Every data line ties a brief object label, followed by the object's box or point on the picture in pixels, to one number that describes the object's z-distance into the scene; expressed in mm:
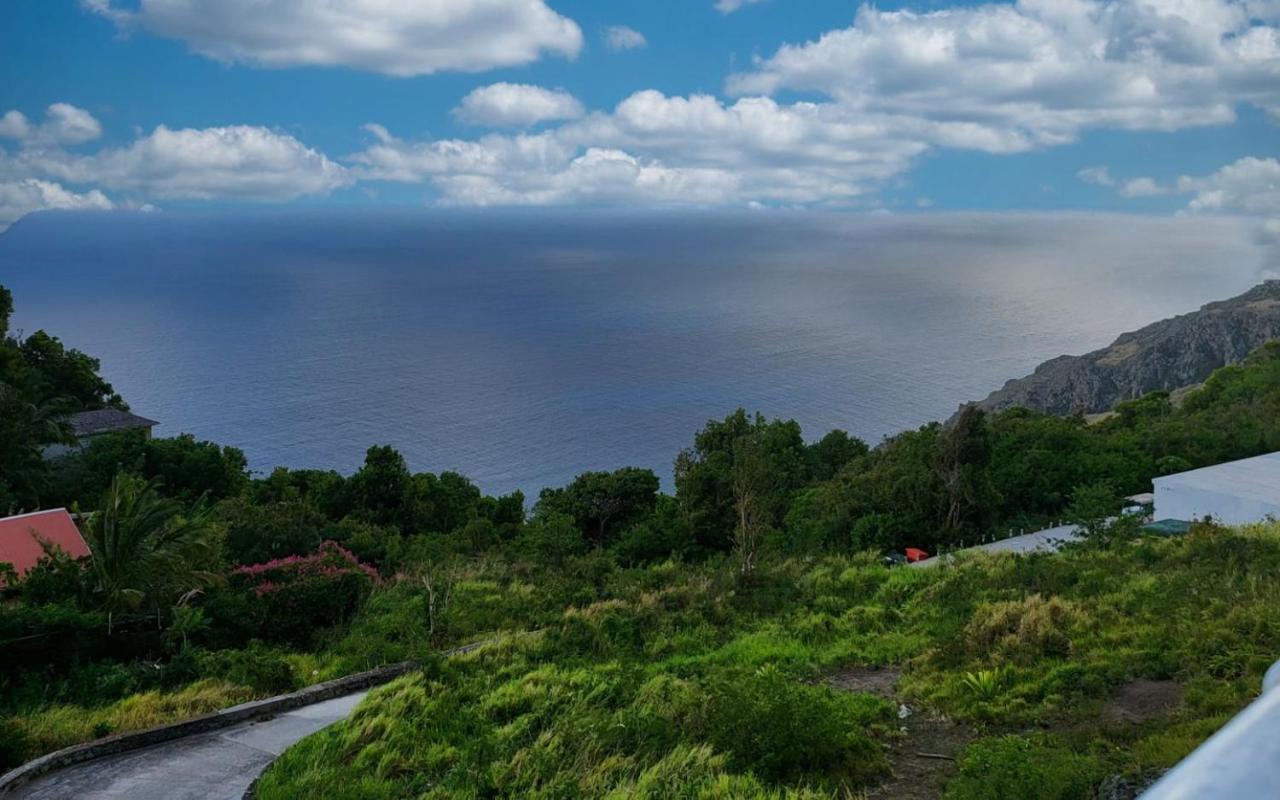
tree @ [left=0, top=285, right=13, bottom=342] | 39594
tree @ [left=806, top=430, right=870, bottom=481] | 43938
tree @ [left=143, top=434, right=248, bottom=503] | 34188
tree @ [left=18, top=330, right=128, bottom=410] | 43188
